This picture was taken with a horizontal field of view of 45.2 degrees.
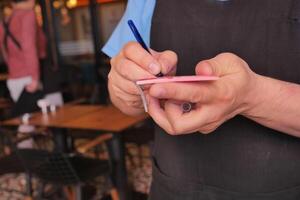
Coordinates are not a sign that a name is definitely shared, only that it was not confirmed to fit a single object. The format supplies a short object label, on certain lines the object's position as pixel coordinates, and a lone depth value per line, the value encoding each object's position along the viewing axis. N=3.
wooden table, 2.64
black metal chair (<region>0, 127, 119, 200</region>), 2.39
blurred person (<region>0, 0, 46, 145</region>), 3.70
